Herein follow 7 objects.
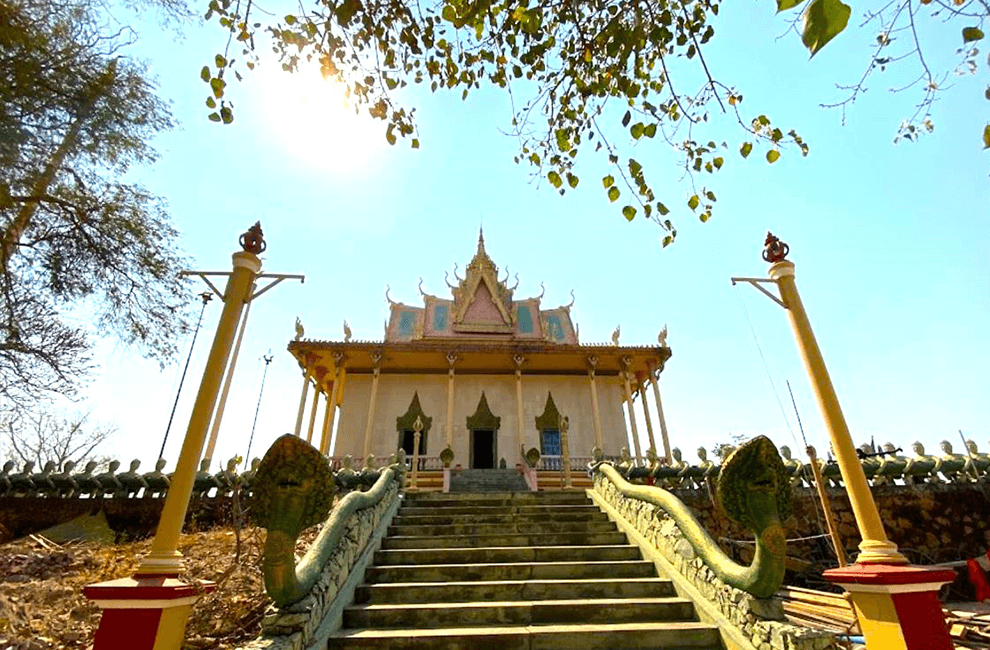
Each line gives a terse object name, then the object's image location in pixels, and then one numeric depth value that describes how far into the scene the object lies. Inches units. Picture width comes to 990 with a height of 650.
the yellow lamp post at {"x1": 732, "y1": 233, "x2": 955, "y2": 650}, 136.9
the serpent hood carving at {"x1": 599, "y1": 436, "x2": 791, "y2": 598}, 144.9
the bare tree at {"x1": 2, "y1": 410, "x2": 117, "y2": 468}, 1147.6
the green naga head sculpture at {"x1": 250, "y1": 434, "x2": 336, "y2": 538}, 134.8
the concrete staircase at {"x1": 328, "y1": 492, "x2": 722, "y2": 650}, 166.9
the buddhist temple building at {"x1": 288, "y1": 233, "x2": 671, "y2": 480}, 660.1
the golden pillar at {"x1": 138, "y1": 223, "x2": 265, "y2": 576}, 136.0
